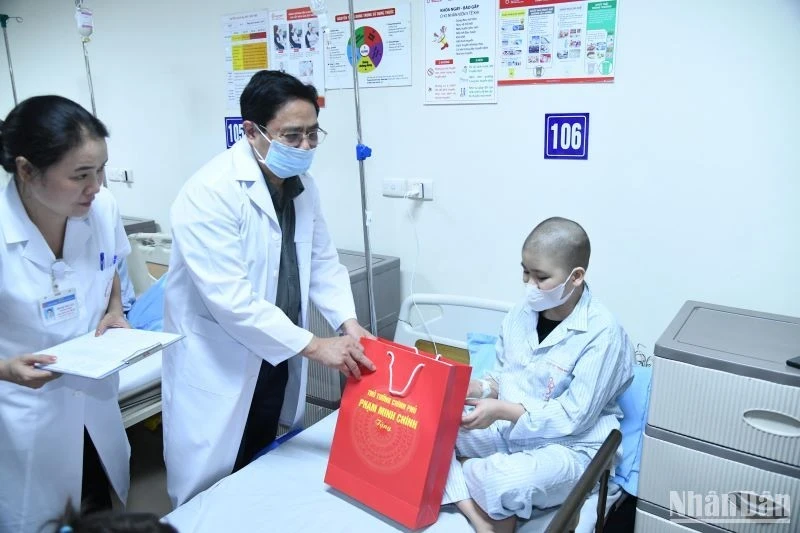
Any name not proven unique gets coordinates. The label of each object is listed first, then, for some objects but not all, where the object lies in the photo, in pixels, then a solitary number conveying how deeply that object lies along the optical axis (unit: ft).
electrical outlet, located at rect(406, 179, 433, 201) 7.56
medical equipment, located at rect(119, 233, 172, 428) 6.61
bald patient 4.46
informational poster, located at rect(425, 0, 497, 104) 6.73
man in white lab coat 4.79
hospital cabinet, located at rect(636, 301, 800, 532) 4.00
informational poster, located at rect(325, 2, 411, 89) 7.32
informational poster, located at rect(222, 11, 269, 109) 8.57
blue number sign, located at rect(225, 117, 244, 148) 9.23
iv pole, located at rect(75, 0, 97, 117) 8.61
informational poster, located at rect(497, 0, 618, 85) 6.05
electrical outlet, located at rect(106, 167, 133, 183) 11.12
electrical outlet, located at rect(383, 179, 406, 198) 7.78
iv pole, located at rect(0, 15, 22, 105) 10.71
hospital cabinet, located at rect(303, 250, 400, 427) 7.43
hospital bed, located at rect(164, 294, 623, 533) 4.41
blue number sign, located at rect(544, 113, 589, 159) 6.38
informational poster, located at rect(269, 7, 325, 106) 8.07
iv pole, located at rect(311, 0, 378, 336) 6.56
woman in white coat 4.27
